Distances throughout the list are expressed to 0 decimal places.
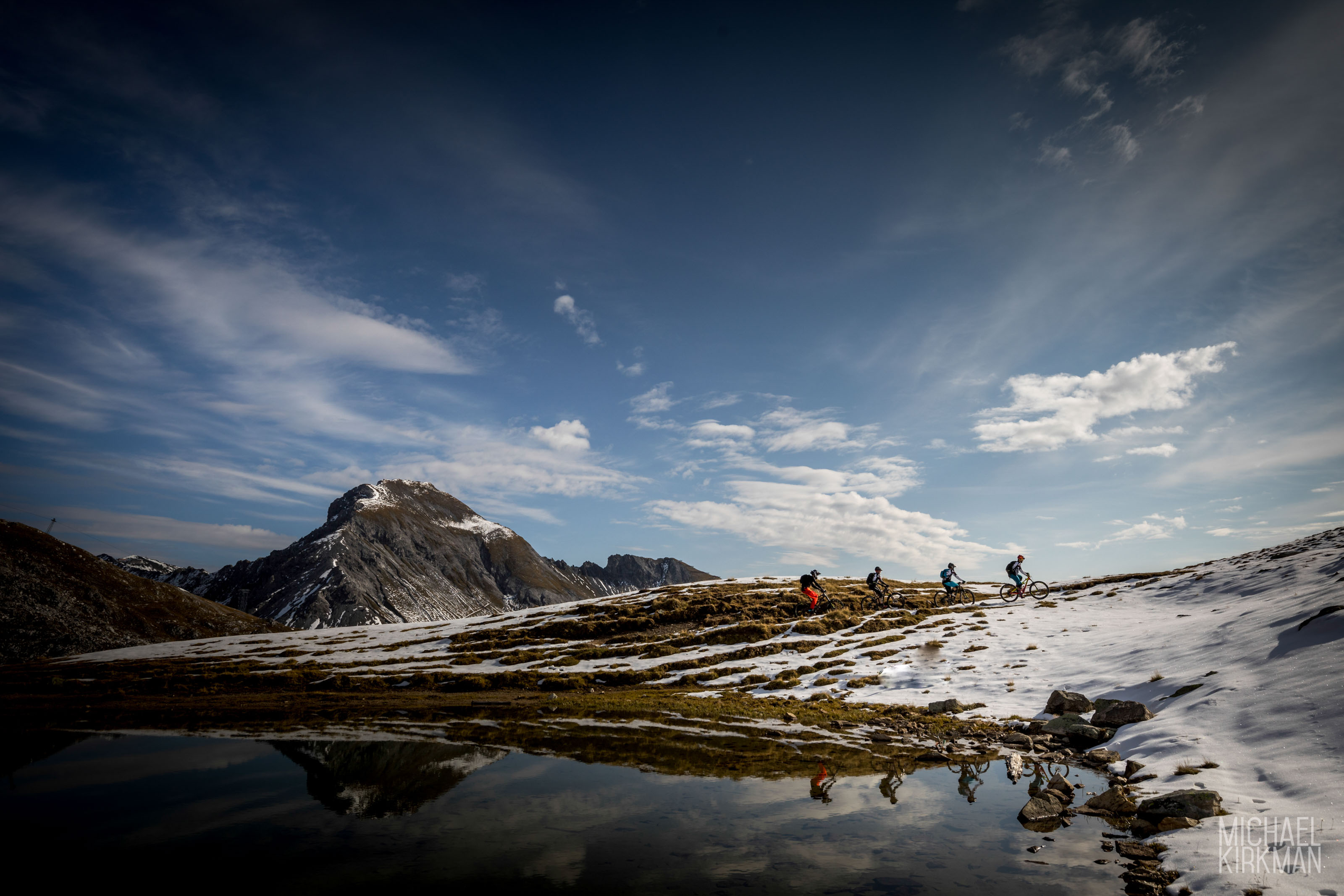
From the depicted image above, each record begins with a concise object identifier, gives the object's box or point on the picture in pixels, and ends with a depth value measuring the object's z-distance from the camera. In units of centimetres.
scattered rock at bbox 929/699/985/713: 2497
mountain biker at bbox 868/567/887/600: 5094
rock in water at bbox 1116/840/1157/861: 1047
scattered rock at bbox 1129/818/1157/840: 1145
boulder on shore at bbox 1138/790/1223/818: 1162
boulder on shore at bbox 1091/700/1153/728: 1911
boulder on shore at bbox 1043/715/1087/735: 1988
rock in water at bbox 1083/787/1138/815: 1280
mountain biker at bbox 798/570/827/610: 4662
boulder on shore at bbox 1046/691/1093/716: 2173
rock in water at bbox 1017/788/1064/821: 1277
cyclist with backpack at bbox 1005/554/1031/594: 4694
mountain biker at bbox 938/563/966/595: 4869
